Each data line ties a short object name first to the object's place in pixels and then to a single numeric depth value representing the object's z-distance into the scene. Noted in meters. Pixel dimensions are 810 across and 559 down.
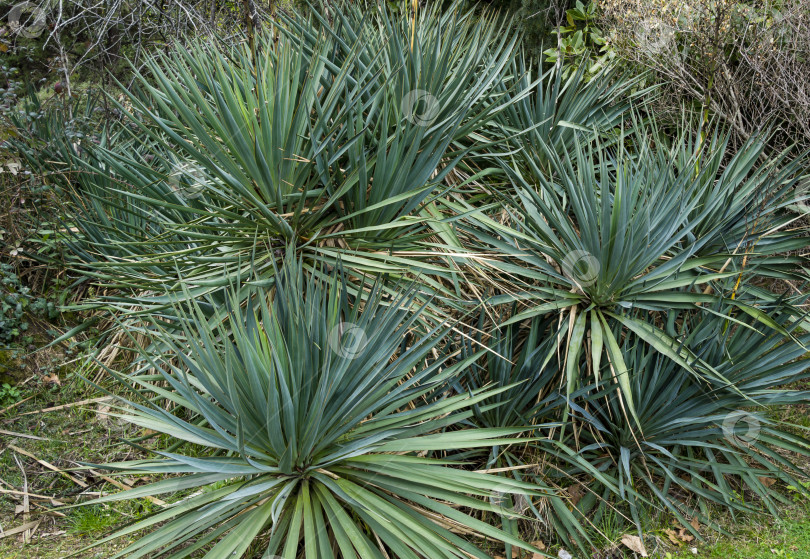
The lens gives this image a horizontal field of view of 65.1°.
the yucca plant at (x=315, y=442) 2.25
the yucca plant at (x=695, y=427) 3.14
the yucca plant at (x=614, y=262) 3.08
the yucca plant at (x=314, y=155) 3.02
